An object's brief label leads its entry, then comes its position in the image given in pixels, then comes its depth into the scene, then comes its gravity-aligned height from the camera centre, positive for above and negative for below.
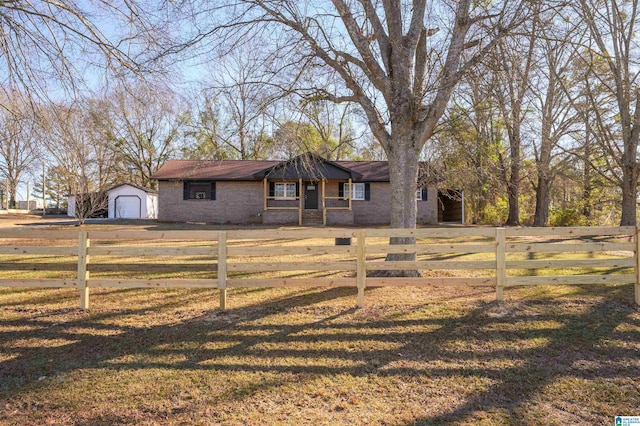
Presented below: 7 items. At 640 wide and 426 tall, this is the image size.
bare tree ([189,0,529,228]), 6.68 +2.97
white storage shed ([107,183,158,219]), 29.22 +1.07
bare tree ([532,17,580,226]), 17.05 +3.83
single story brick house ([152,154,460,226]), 21.88 +1.06
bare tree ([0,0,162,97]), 5.15 +2.68
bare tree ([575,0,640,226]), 13.32 +4.62
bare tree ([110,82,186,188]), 33.01 +6.33
